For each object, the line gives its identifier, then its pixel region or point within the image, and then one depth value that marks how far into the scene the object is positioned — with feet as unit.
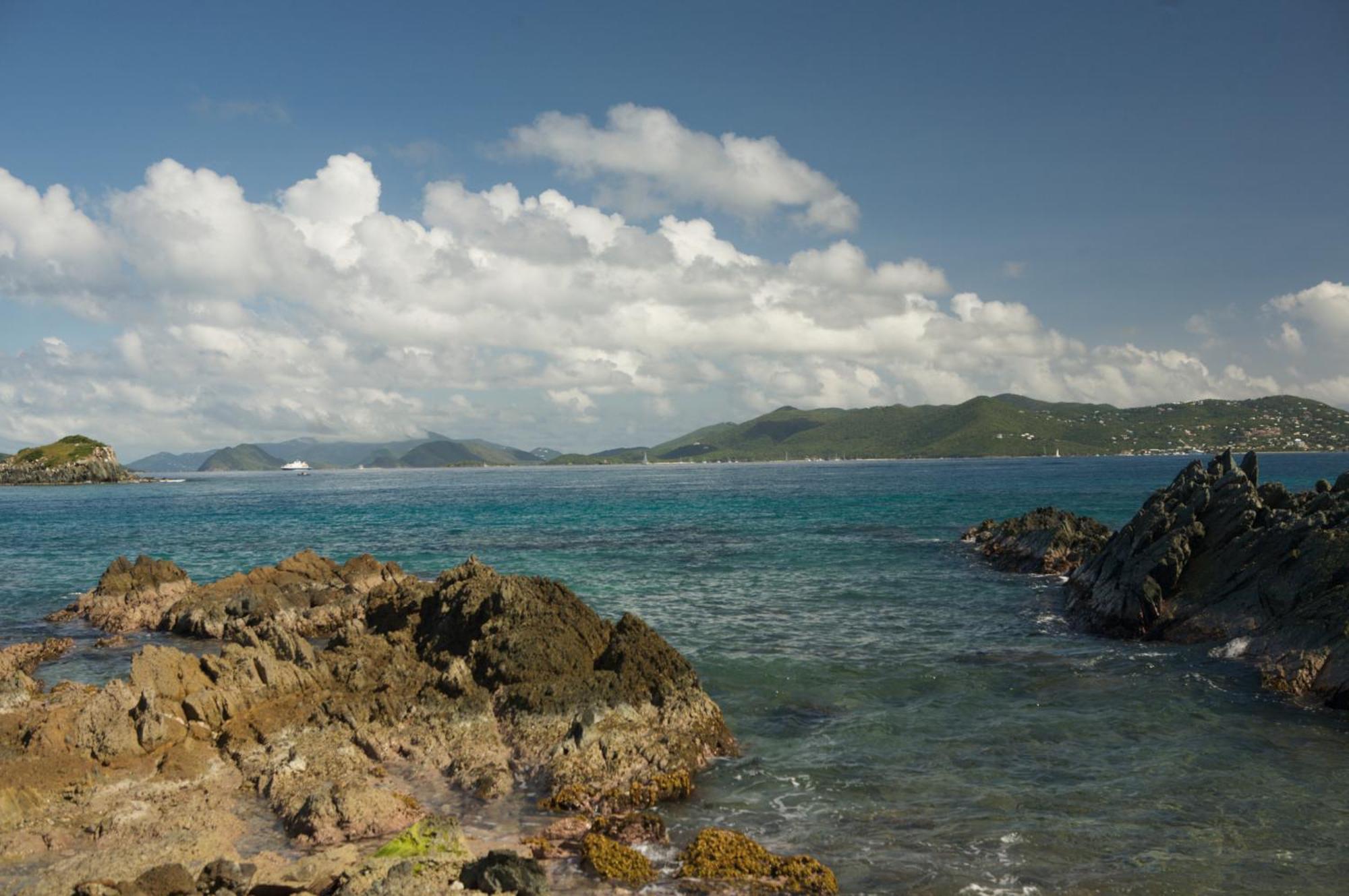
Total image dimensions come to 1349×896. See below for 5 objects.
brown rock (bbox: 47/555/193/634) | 111.75
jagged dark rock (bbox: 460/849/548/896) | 37.60
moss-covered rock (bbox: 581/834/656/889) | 41.01
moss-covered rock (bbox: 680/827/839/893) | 40.34
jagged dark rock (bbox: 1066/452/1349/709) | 76.13
